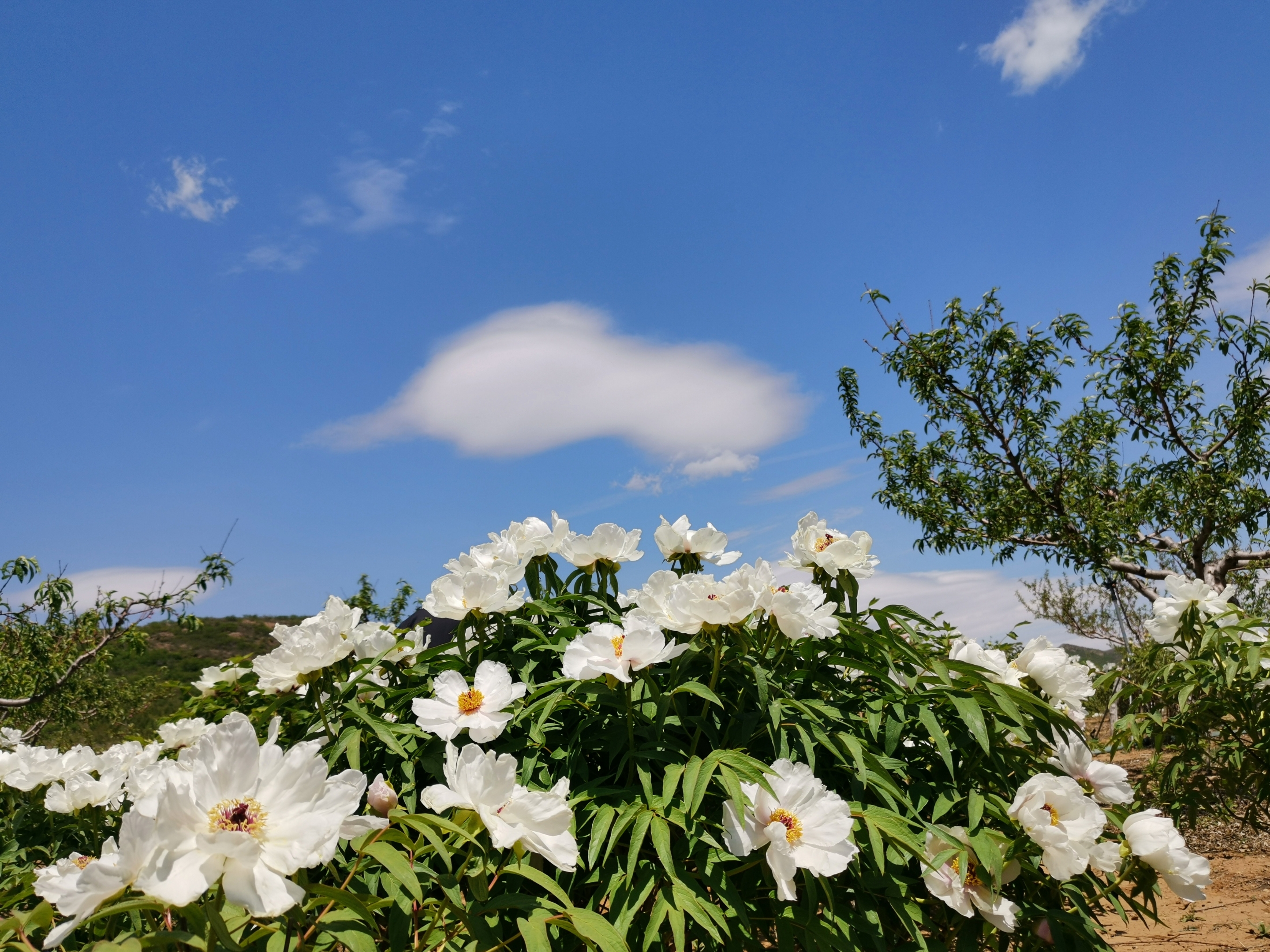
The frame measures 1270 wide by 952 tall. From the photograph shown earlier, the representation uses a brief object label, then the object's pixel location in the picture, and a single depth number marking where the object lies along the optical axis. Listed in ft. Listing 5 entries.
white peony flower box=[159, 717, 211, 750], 7.23
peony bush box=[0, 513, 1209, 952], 3.04
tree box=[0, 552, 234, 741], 17.80
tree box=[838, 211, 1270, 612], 24.25
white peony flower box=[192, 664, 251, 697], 8.61
